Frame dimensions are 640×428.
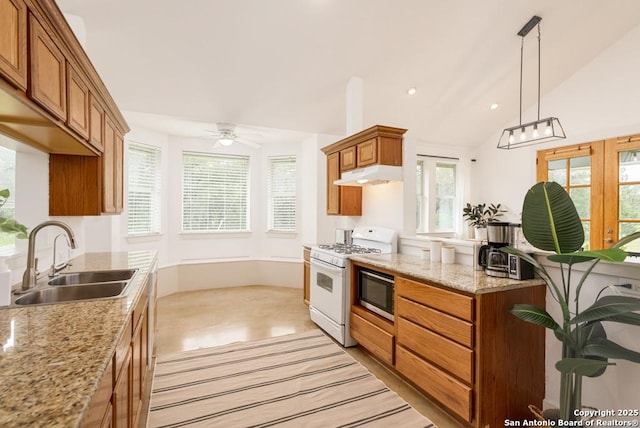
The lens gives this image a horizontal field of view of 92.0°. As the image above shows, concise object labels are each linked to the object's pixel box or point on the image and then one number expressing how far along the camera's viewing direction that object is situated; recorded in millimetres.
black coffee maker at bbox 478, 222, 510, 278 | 2125
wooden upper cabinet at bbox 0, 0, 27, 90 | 1045
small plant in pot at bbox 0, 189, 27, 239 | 1486
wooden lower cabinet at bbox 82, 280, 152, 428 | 1002
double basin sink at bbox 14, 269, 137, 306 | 1737
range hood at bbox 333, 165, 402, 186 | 3129
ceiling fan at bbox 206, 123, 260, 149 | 4289
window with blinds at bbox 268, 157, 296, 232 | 5586
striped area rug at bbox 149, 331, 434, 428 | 2043
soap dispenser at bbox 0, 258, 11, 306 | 1400
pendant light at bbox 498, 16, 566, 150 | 3303
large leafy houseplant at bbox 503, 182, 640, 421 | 1401
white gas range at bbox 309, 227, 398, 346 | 3141
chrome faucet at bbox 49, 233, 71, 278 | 2029
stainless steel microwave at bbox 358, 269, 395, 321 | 2633
